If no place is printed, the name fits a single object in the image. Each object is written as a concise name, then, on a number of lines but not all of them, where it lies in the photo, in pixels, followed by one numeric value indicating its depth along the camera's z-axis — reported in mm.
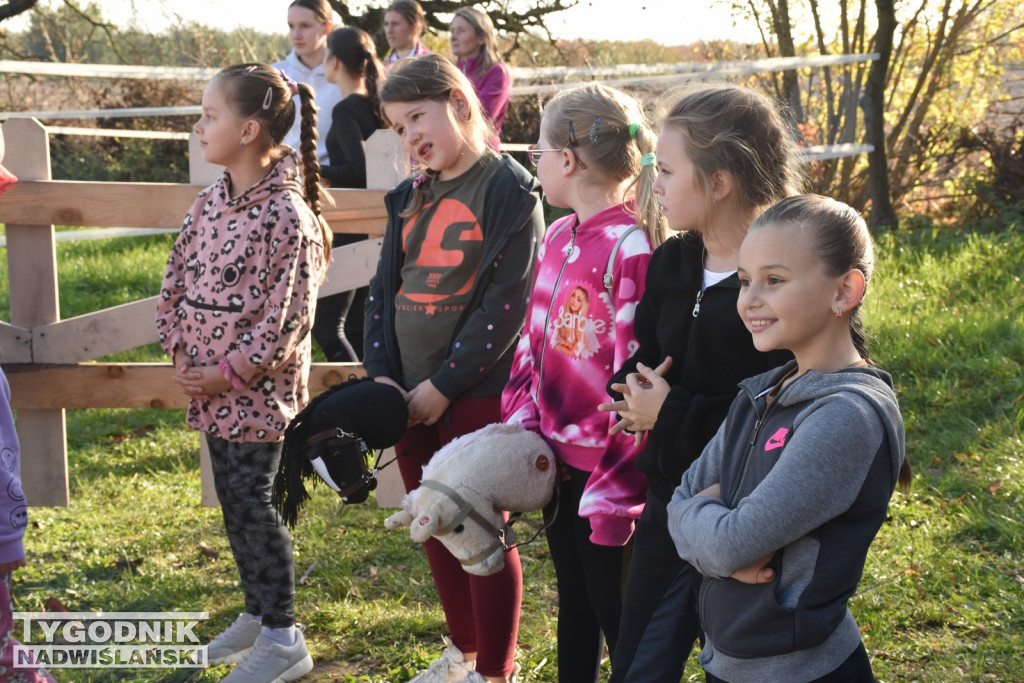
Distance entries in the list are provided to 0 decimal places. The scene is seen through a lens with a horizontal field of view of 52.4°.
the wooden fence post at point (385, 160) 4449
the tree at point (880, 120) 9406
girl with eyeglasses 2484
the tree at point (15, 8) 8062
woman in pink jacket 5801
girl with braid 3182
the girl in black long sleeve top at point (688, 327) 2199
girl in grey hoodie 1766
